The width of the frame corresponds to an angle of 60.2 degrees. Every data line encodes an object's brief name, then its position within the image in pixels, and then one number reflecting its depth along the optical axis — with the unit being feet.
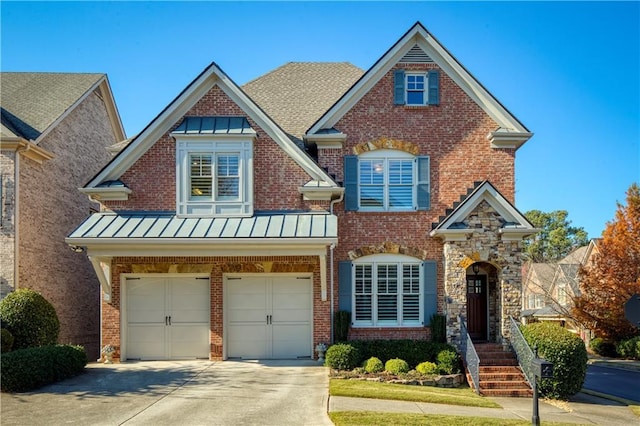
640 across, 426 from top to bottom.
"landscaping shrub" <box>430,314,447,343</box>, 55.36
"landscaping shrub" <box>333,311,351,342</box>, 55.26
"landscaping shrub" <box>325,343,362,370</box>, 50.52
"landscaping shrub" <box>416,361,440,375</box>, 50.55
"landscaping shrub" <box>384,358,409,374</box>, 49.98
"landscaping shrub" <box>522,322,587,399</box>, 47.24
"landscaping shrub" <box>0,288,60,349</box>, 50.16
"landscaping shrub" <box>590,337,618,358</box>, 96.12
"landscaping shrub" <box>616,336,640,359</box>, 87.97
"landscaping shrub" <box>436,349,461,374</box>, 51.49
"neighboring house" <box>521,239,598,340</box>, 134.92
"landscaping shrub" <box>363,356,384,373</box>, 49.96
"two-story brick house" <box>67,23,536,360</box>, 54.65
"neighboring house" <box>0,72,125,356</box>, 56.13
